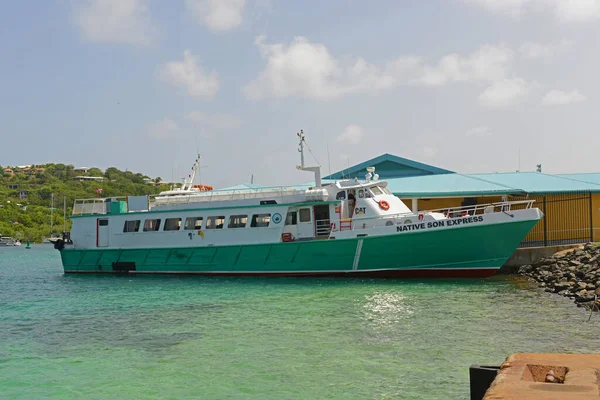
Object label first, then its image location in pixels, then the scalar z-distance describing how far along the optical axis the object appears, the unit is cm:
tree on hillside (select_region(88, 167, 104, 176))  17261
